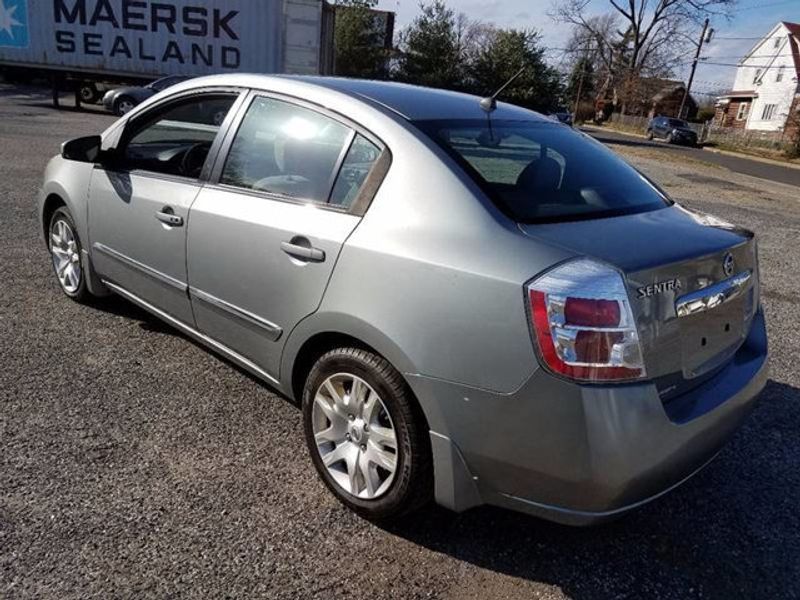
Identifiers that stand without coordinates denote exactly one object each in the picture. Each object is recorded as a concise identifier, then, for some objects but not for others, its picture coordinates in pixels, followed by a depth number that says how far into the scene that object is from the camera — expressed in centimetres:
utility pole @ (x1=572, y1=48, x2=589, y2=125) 6544
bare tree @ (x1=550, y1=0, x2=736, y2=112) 5819
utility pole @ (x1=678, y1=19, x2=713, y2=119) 5186
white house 5278
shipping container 2142
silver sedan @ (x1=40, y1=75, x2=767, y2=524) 196
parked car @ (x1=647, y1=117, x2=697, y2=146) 3894
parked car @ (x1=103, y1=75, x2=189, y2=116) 1938
